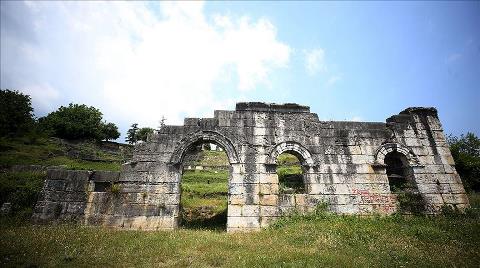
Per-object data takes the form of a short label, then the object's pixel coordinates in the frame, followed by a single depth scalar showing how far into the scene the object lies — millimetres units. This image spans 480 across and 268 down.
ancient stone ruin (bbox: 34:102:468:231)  9867
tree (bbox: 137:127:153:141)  43531
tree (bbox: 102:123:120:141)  37469
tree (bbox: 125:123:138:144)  43500
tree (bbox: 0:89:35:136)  25245
